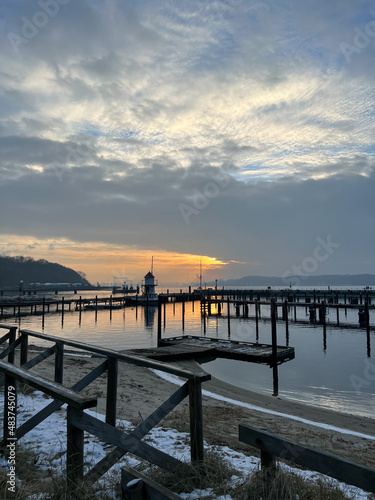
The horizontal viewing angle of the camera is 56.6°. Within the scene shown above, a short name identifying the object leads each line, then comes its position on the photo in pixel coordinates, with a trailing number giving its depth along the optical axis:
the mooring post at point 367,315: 33.06
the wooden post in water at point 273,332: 21.47
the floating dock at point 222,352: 21.58
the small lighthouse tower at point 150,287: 96.03
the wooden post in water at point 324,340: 35.06
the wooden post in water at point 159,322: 36.56
